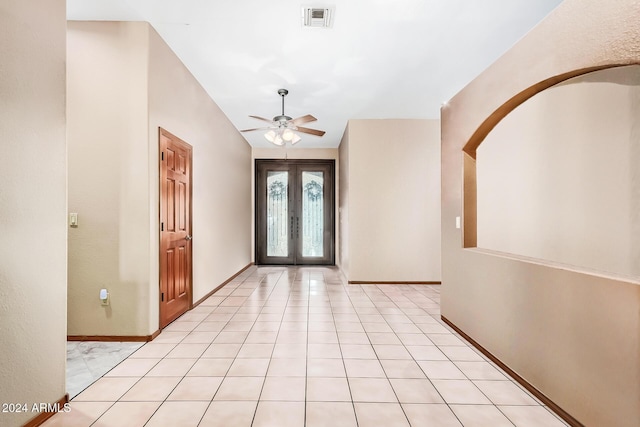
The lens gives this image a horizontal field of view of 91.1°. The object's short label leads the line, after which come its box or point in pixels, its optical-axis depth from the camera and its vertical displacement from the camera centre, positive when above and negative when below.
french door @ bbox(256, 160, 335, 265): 8.05 +0.07
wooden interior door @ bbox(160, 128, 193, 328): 3.26 -0.15
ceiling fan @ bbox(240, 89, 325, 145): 4.26 +1.18
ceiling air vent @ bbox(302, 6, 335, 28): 2.68 +1.75
